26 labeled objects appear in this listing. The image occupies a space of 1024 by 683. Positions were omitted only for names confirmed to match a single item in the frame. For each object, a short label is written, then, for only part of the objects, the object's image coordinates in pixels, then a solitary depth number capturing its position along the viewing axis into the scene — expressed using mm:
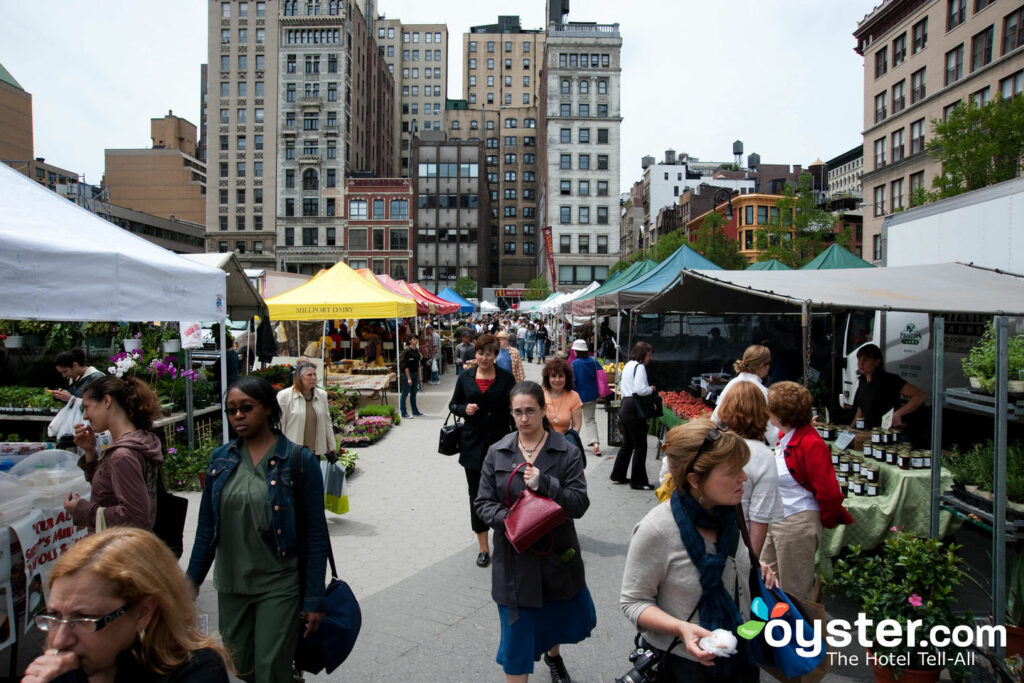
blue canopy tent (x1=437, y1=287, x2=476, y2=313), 31494
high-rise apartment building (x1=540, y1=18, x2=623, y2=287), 78312
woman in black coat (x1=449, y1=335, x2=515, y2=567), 5457
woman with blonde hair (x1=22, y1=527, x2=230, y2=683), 1647
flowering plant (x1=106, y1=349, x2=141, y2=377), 7742
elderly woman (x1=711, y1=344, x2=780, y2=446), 5867
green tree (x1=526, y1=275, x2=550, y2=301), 69844
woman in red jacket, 3777
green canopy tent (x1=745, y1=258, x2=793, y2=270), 16141
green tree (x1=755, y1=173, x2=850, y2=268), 38438
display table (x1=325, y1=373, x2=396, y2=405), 15074
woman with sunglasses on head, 2307
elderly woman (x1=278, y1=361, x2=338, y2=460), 6242
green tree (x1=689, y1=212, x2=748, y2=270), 46469
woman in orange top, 6441
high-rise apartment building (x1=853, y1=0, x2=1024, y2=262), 34750
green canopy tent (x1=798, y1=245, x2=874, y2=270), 14672
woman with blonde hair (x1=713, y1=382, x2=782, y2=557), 3432
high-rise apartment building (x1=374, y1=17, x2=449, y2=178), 110688
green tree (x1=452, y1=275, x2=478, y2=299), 75188
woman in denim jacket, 2848
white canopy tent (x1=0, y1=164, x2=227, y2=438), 3986
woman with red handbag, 3258
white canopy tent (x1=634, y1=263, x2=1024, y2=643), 3859
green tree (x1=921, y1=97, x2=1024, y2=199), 23812
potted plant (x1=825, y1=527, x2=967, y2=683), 3494
